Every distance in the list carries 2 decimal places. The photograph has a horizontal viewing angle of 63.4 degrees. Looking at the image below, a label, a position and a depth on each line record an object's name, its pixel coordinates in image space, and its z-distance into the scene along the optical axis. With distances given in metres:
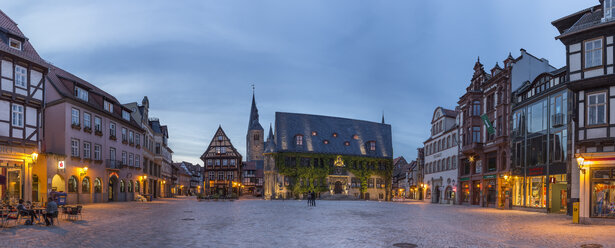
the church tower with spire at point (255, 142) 128.12
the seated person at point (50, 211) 19.05
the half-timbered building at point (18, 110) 30.30
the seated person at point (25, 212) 19.24
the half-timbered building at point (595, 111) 24.98
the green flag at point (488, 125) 45.66
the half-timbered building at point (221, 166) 105.38
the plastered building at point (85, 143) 38.06
